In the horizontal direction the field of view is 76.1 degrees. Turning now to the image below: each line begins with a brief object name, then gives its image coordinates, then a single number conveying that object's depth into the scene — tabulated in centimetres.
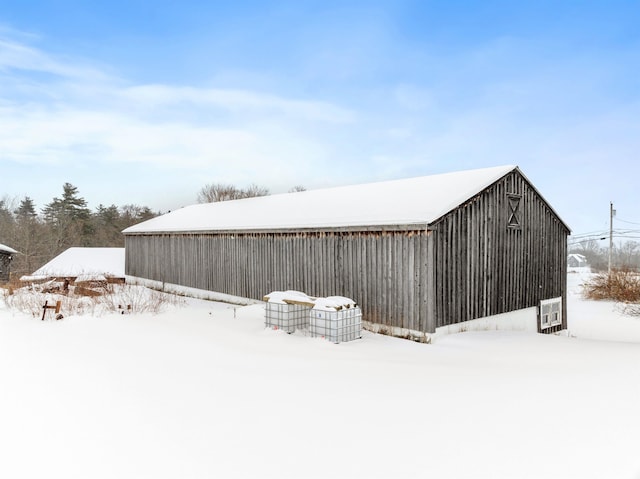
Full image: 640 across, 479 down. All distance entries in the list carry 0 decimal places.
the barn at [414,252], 968
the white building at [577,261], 8401
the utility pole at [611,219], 3126
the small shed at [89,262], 2541
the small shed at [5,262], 2561
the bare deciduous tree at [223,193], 5062
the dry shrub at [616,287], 2175
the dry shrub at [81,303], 1055
